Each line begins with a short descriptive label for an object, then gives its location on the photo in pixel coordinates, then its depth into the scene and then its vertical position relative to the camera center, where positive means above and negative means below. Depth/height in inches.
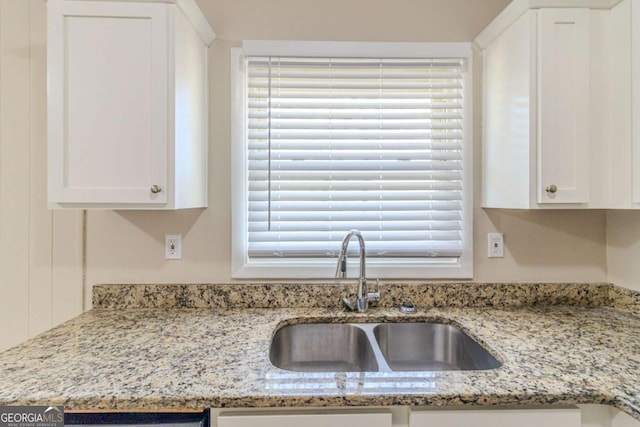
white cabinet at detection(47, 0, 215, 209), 51.4 +16.2
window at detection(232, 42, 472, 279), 67.1 +10.6
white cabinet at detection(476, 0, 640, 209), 53.2 +16.6
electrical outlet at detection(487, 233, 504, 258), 68.2 -6.5
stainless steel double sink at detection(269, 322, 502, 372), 59.1 -22.4
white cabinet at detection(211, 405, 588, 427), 36.7 -21.1
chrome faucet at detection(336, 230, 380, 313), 59.4 -11.8
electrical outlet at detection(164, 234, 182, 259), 66.6 -6.3
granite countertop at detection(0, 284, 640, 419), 35.7 -17.6
